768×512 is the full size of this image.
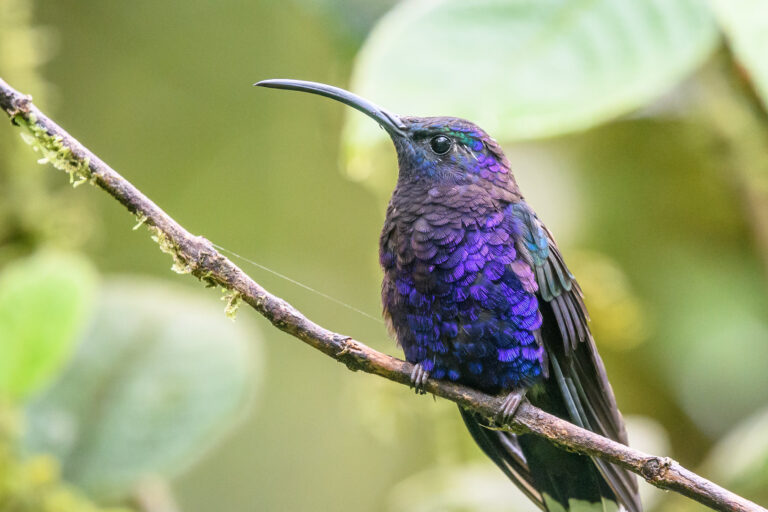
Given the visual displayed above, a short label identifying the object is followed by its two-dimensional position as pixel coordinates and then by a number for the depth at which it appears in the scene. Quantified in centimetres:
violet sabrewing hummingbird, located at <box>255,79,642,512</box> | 231
